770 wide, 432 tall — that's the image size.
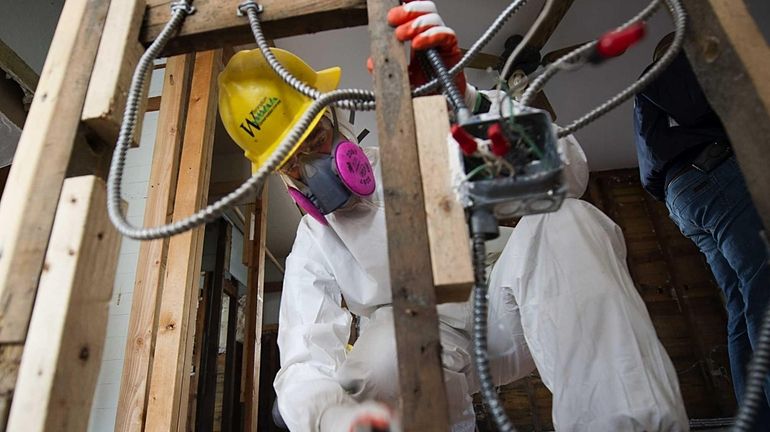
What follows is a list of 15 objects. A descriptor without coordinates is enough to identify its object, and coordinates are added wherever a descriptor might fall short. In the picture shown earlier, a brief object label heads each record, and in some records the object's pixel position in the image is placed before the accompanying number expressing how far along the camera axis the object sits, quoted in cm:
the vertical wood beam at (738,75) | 56
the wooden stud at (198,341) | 292
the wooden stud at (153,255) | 139
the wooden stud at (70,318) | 54
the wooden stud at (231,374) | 352
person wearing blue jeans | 124
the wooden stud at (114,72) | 69
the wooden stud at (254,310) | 261
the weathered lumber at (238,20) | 74
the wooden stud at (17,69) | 191
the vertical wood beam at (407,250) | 47
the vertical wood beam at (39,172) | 59
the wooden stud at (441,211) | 50
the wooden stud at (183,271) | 140
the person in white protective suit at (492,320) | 76
